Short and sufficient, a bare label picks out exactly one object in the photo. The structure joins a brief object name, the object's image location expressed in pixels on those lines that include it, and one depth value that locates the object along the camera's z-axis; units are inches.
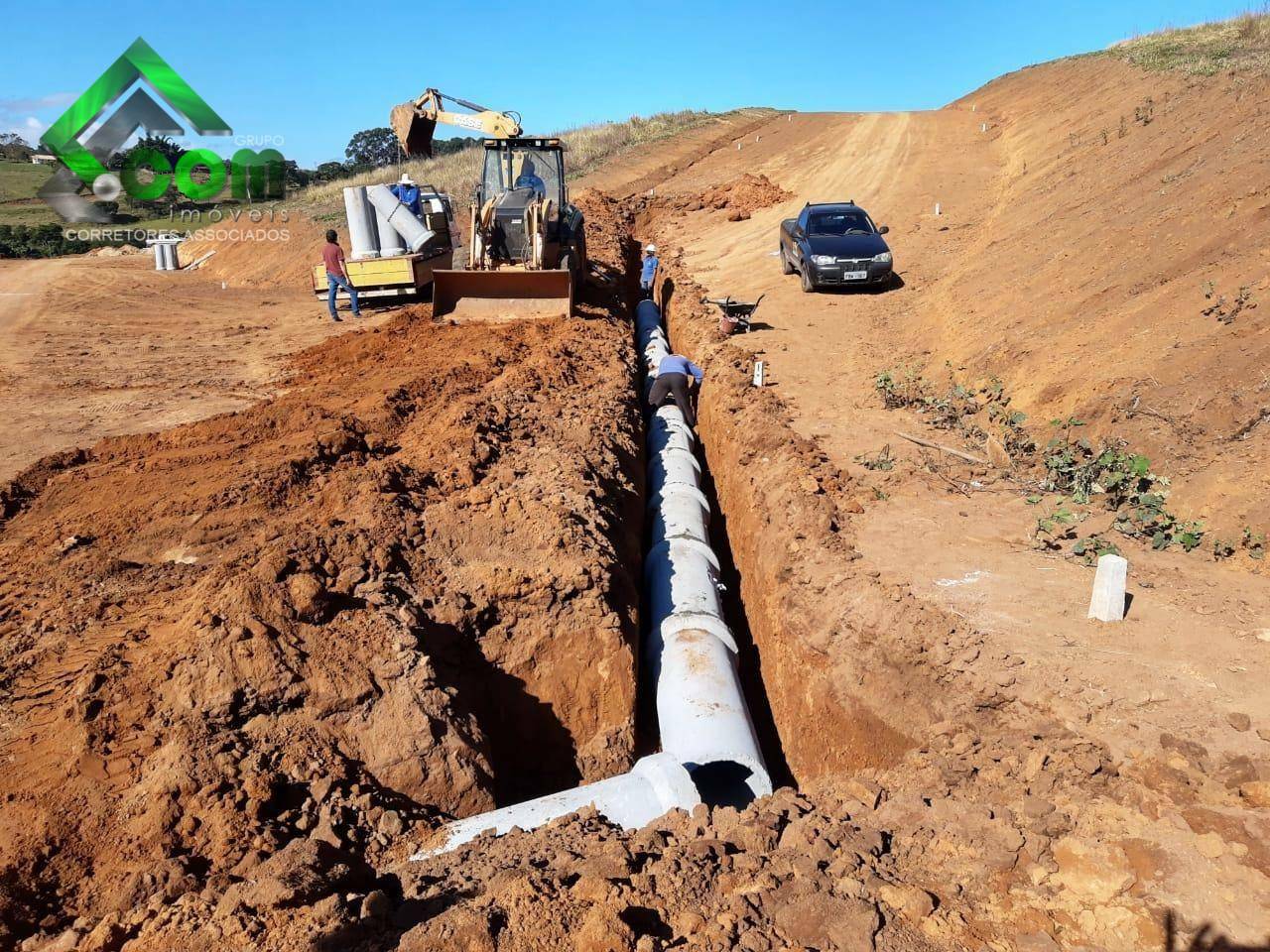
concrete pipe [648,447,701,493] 373.7
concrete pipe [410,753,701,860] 171.3
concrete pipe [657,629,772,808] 206.4
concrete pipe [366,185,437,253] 642.2
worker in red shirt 618.5
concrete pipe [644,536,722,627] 274.2
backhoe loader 540.7
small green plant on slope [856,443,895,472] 350.3
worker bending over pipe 431.2
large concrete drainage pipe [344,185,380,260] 634.2
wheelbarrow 545.9
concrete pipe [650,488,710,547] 319.6
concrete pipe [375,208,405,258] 657.0
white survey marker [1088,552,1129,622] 224.8
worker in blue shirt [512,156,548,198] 590.2
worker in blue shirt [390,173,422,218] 697.6
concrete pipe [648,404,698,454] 410.3
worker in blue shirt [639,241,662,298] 697.2
